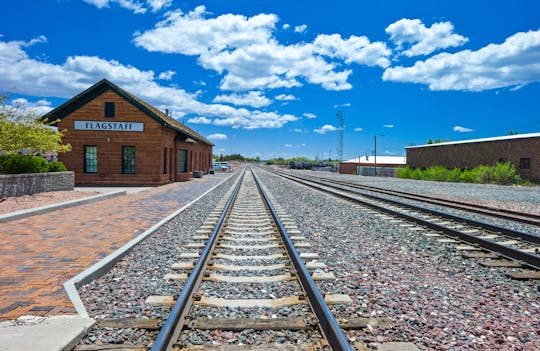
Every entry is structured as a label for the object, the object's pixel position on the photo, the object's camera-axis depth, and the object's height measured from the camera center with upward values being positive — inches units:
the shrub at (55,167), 588.8 -2.9
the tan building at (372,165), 2294.9 +41.1
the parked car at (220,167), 2404.2 +2.3
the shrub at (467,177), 1359.5 -21.6
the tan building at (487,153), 1332.4 +85.0
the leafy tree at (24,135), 562.6 +50.3
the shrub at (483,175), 1294.3 -11.2
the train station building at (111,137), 855.1 +71.9
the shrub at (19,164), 511.5 +1.3
